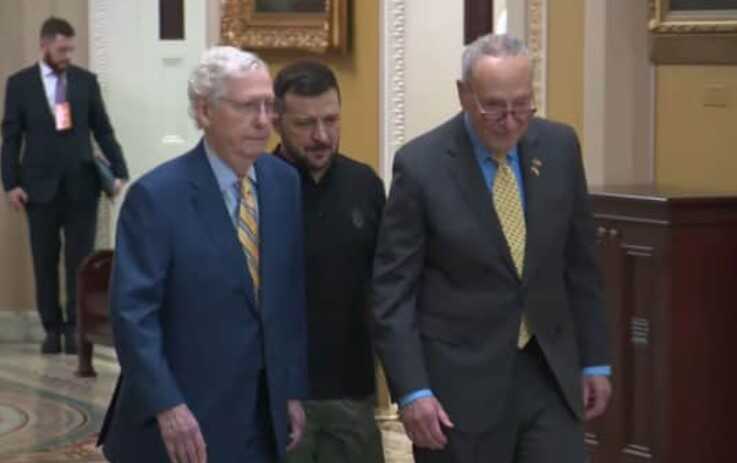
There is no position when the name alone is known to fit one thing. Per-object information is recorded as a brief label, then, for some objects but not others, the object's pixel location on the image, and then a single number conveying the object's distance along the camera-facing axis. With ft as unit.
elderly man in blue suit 13.43
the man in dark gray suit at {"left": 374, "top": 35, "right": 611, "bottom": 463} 13.98
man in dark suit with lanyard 35.58
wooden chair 32.53
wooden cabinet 21.21
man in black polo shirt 15.08
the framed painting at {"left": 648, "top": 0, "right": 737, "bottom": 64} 24.48
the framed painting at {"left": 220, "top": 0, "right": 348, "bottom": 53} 32.40
